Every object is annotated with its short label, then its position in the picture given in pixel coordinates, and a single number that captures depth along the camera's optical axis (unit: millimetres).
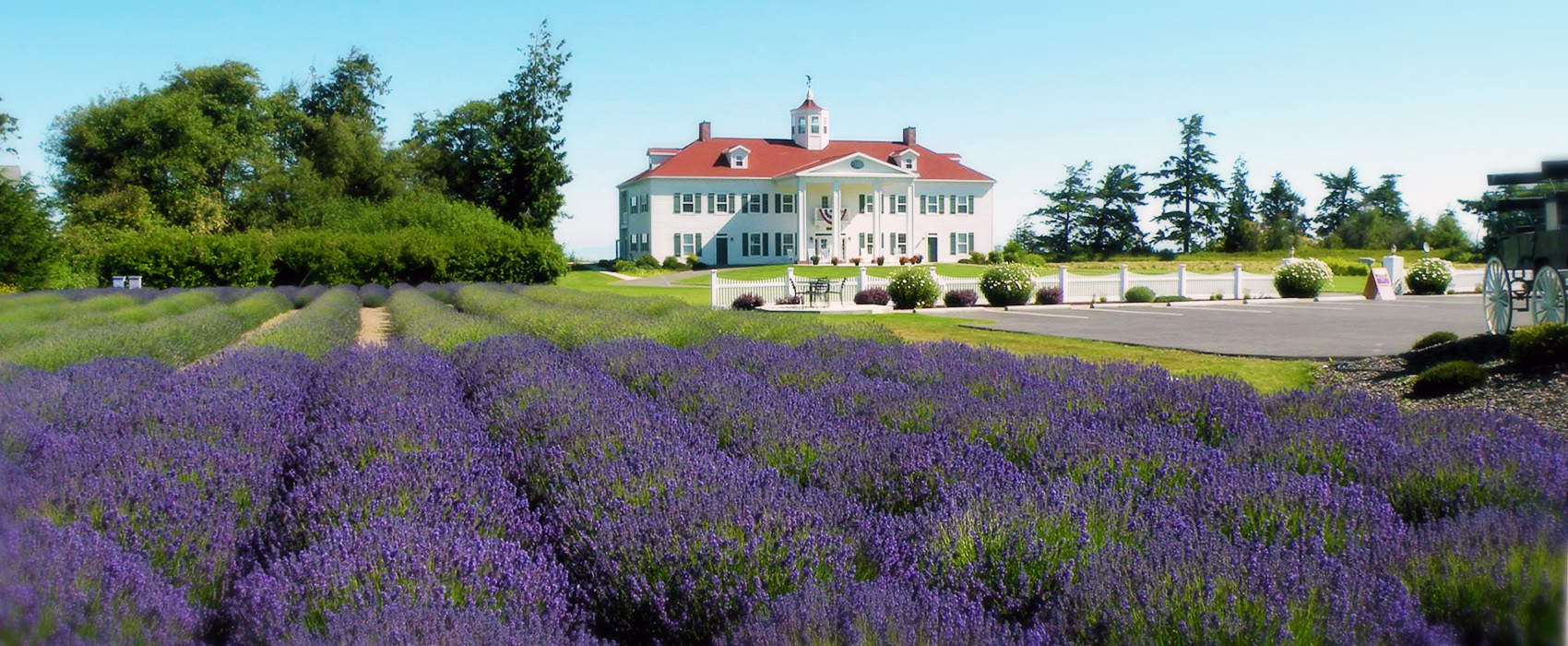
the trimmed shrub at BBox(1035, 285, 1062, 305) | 31031
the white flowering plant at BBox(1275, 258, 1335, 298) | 31219
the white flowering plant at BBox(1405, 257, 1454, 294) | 30562
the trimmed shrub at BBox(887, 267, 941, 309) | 29938
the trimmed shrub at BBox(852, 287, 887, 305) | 30828
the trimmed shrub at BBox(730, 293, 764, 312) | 29416
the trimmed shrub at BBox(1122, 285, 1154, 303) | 32031
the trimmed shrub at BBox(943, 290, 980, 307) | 30734
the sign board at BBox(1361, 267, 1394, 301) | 29484
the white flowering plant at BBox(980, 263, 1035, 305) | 30422
